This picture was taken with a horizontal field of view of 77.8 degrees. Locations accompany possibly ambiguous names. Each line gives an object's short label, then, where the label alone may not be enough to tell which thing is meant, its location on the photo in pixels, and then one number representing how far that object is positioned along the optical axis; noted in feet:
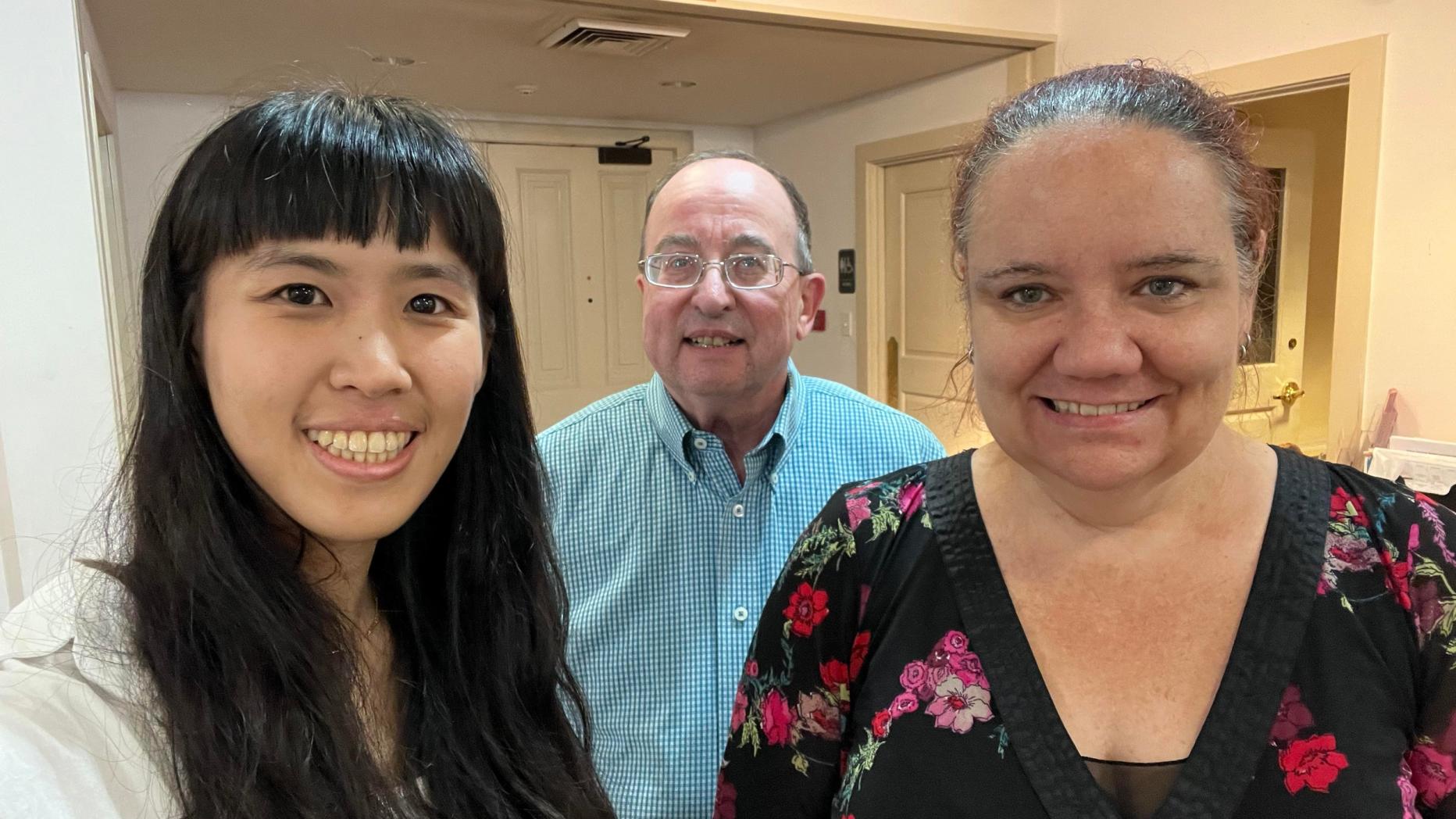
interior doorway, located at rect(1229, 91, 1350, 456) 10.18
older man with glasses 4.44
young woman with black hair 2.29
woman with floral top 2.66
